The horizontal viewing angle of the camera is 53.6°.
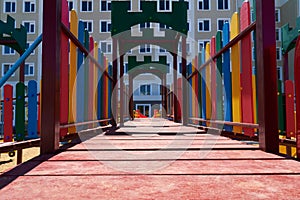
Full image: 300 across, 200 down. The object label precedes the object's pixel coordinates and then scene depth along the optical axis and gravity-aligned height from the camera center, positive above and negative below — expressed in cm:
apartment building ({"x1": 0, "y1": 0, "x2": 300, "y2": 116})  3142 +964
